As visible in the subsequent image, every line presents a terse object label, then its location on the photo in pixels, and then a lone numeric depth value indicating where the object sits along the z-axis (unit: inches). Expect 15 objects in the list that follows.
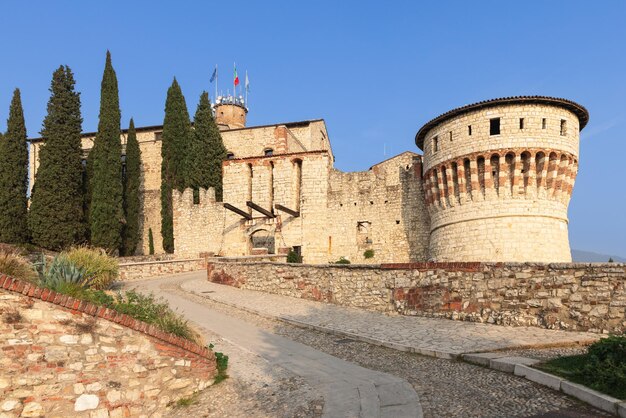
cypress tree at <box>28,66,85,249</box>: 1086.4
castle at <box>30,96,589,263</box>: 758.5
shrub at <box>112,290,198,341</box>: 312.5
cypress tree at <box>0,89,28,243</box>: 1101.7
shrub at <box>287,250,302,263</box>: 967.3
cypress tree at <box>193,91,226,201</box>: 1286.9
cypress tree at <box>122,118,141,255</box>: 1291.8
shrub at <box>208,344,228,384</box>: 309.3
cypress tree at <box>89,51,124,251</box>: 1153.4
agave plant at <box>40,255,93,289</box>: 317.4
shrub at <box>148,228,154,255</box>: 1402.6
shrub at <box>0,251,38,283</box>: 302.8
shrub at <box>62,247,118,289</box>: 605.3
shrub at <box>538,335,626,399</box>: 221.9
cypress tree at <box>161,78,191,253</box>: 1354.0
